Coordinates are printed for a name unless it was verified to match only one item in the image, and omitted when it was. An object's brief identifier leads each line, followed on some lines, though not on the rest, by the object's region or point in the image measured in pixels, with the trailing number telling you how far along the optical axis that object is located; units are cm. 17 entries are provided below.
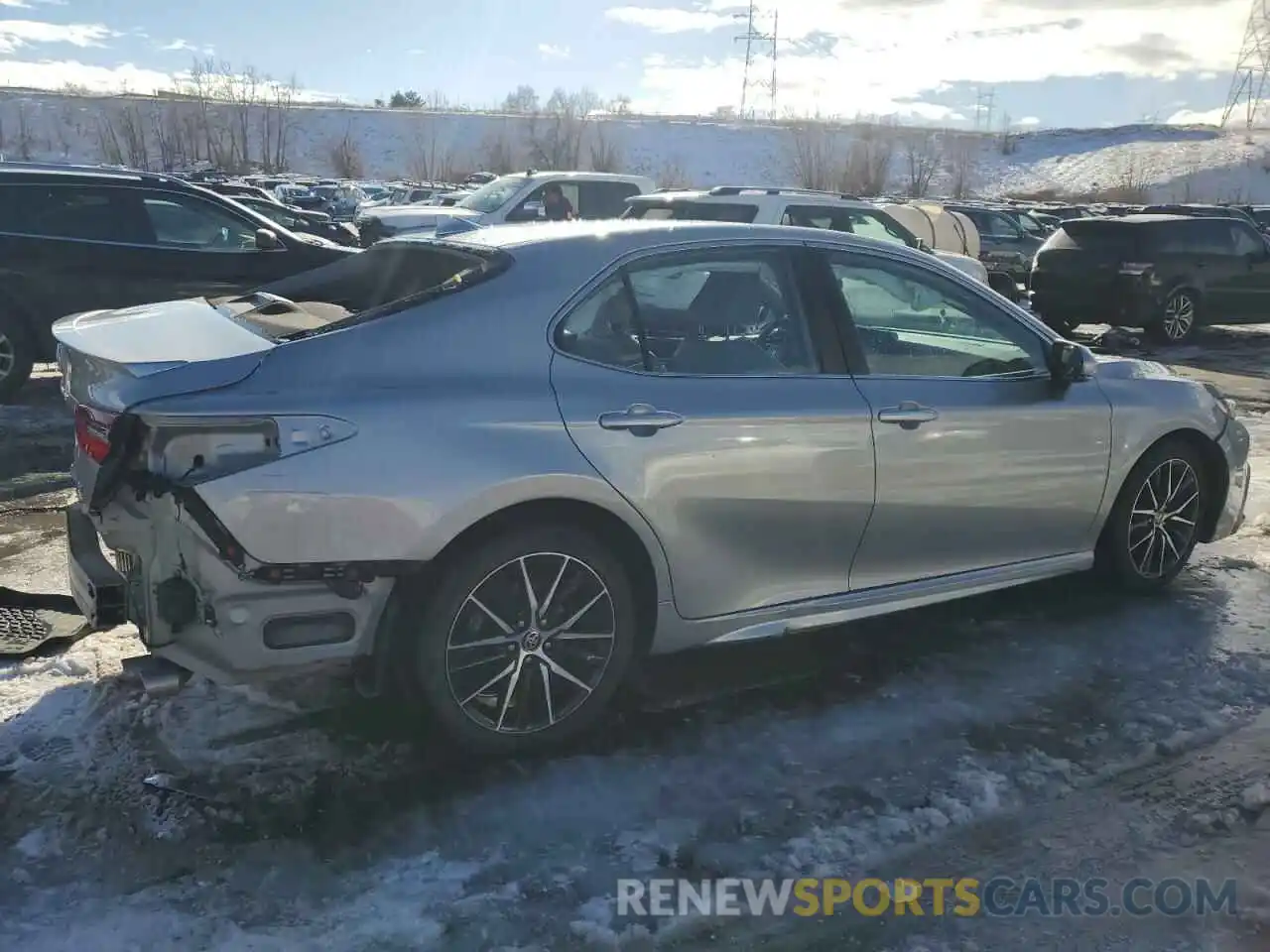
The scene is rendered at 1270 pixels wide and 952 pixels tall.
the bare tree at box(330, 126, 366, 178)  6644
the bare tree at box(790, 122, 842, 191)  5661
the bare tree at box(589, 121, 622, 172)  6575
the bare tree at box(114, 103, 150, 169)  6669
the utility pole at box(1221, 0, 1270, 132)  9406
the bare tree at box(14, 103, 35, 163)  7012
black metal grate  421
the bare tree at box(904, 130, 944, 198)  6525
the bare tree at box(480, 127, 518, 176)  7000
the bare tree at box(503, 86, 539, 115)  11119
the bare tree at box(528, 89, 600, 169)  6831
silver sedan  310
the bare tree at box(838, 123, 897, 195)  5578
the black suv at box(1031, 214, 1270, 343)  1473
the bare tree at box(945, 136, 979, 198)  7275
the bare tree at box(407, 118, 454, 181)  6994
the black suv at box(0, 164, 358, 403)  865
